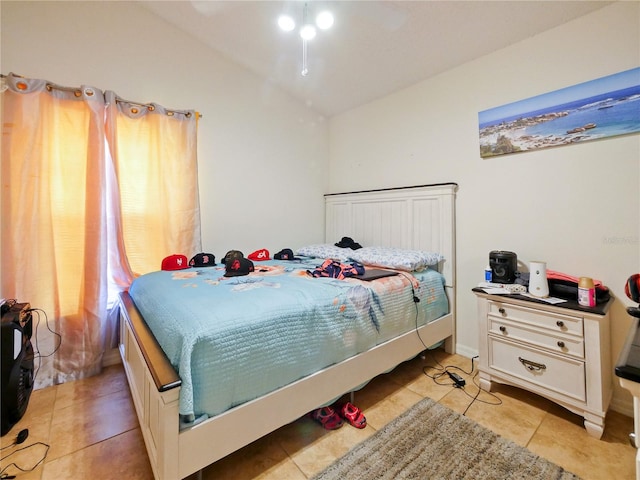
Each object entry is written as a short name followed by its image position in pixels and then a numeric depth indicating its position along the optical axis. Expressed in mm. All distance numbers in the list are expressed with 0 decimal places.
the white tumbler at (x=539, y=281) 1751
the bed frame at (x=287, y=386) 1035
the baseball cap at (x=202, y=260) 2387
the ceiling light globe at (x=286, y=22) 1958
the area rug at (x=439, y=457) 1261
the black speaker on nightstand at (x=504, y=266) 1999
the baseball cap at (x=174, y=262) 2275
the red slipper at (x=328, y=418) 1551
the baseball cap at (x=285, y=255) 2842
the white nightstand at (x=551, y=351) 1518
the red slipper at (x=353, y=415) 1569
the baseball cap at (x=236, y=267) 1997
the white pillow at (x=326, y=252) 2687
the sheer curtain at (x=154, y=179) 2262
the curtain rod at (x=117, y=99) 1963
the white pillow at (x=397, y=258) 2236
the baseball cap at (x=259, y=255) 2826
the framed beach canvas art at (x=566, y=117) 1721
